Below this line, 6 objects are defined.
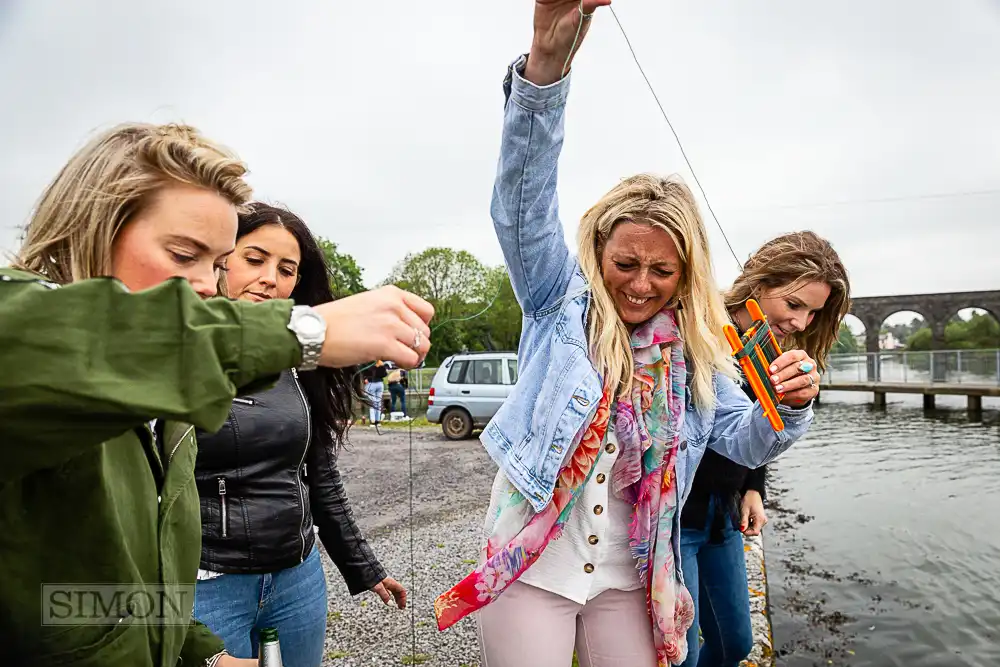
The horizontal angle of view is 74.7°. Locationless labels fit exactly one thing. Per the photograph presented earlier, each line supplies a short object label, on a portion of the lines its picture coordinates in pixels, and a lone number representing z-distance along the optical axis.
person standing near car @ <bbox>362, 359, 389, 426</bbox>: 13.67
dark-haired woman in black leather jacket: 2.10
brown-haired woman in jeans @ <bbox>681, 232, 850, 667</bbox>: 2.99
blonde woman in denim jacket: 2.03
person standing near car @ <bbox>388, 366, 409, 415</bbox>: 15.78
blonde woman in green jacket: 0.83
